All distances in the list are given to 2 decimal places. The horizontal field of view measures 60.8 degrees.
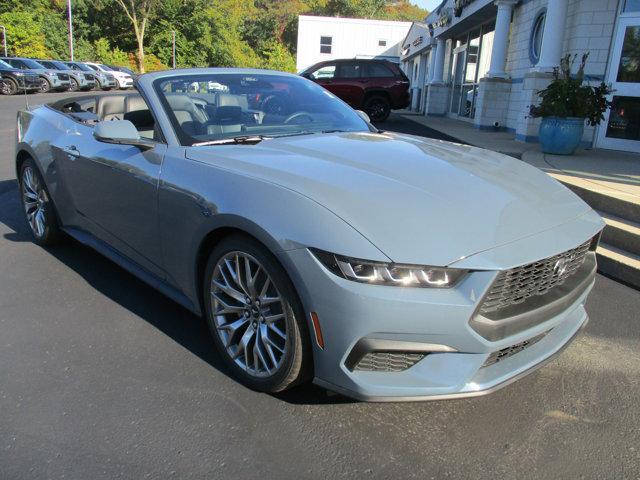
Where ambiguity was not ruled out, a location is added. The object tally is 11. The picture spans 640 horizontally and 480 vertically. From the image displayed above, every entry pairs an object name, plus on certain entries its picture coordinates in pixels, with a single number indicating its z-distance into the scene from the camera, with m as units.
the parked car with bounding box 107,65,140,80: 38.63
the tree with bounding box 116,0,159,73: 50.50
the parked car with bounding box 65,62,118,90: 32.34
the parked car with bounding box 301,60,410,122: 16.58
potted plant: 8.48
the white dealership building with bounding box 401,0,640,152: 9.62
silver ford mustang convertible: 2.06
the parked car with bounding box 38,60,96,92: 28.84
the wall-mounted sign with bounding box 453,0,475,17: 16.92
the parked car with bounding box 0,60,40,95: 23.91
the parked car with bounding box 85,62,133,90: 35.00
